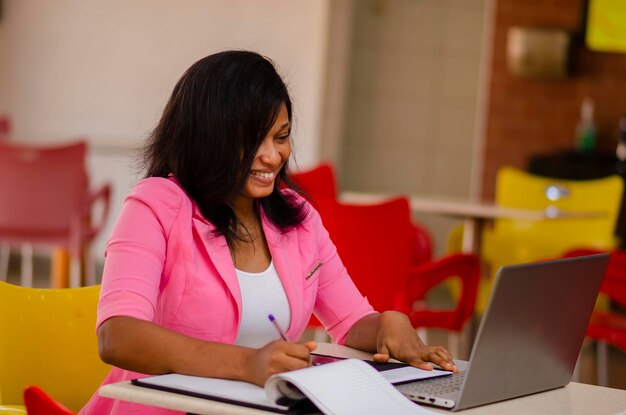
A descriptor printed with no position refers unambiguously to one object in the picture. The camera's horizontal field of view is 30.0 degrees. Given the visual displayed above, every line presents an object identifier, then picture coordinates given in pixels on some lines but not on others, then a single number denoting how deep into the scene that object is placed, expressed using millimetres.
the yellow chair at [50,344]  2334
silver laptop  1761
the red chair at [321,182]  4980
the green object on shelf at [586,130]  7746
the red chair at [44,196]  5844
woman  2096
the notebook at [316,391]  1720
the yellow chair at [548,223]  5672
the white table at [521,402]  1739
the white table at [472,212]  5180
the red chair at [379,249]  4160
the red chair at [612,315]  4121
